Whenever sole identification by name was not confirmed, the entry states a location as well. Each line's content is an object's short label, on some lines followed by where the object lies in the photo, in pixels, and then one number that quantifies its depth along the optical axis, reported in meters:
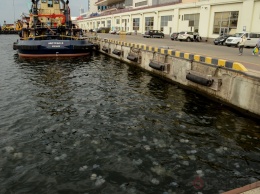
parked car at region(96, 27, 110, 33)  70.31
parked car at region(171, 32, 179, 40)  37.50
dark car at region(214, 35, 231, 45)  29.44
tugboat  23.89
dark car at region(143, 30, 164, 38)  43.41
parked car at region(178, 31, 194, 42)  35.41
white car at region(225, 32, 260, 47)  26.23
